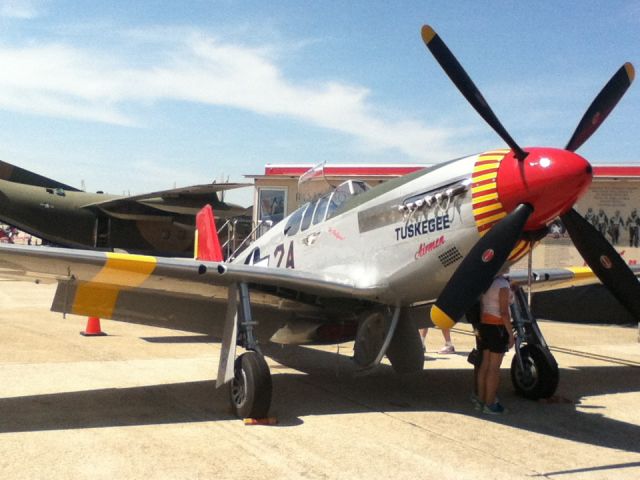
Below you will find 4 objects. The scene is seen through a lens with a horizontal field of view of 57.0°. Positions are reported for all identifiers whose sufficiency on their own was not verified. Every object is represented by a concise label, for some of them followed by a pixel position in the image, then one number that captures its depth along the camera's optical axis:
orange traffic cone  9.33
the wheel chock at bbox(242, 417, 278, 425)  4.87
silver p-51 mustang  4.38
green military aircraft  20.75
